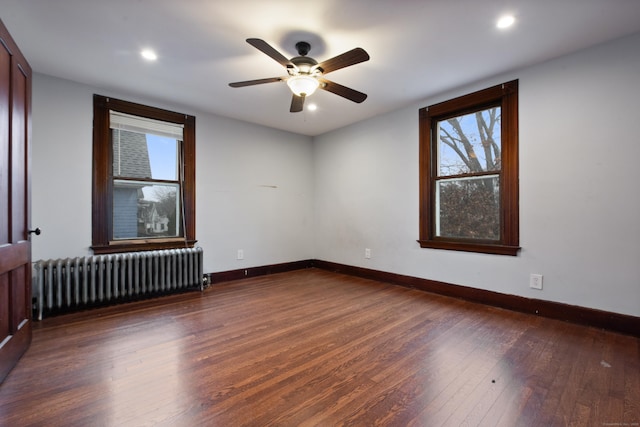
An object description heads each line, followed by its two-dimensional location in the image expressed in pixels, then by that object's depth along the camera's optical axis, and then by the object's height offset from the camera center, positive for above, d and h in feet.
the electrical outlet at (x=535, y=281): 9.18 -2.20
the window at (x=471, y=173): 9.87 +1.64
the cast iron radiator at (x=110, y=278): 9.18 -2.29
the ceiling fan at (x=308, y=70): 6.83 +3.92
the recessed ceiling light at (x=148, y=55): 8.39 +4.88
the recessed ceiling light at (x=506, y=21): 6.94 +4.86
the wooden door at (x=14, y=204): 5.68 +0.26
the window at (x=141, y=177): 10.85 +1.59
